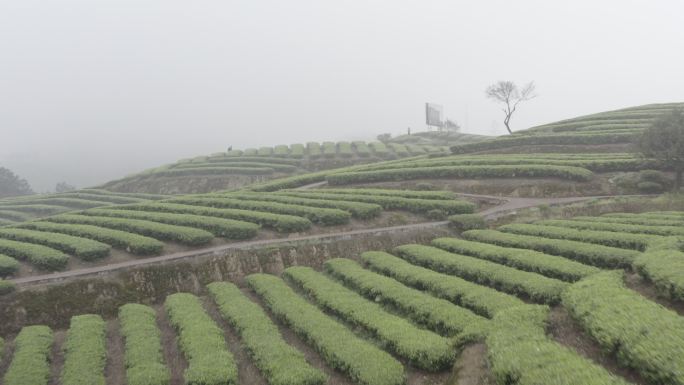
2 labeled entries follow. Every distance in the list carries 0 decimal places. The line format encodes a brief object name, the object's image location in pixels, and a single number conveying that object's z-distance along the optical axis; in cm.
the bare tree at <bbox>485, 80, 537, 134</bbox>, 8000
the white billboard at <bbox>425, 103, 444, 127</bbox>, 10231
